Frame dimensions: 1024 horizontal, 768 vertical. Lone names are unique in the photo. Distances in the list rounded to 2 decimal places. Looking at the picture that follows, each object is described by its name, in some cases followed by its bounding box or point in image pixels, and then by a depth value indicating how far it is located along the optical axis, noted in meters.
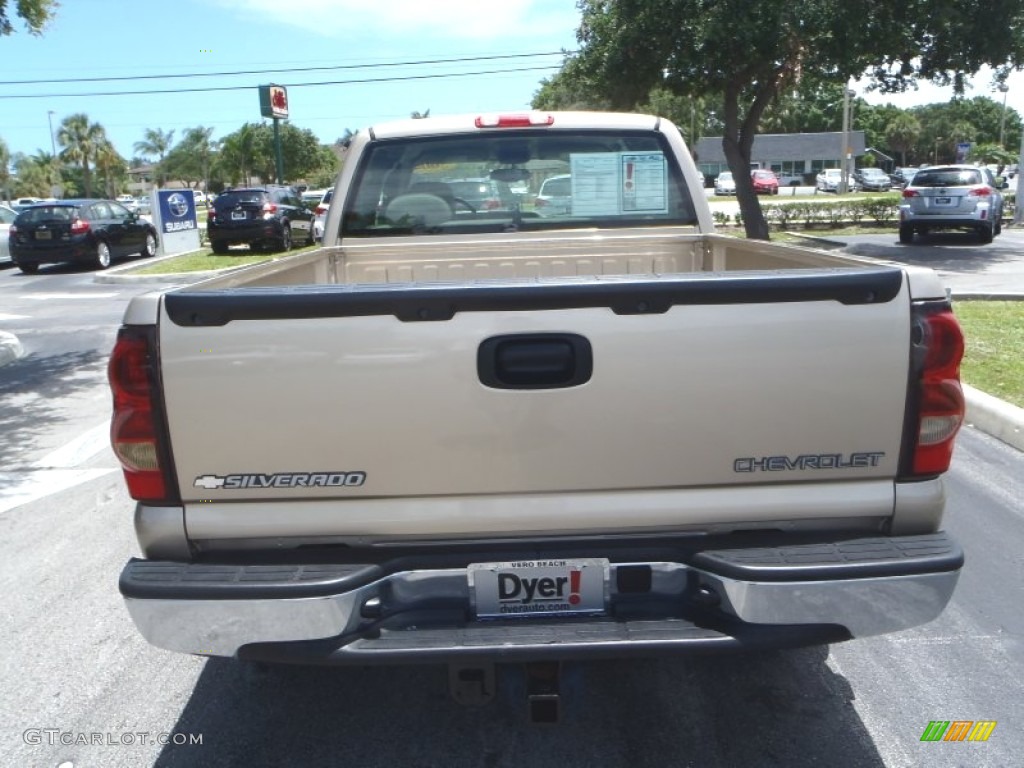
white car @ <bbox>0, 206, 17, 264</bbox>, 21.00
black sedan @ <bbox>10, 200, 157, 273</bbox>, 19.25
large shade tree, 15.55
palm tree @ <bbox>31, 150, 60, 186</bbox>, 93.25
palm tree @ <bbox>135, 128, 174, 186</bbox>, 96.62
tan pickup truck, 2.52
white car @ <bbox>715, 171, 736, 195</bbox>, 58.44
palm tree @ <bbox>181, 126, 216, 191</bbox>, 91.75
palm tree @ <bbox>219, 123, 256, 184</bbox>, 69.50
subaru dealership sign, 22.28
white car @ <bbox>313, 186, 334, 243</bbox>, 21.75
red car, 55.97
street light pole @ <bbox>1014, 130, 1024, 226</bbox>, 24.42
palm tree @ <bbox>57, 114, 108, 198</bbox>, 85.25
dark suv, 20.70
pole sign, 26.19
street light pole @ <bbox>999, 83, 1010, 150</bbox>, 89.41
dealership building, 84.31
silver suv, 19.34
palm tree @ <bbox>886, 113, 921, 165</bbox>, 98.38
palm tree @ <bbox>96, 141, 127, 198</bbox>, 86.62
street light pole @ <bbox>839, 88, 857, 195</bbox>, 49.97
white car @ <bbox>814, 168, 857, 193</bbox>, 61.43
